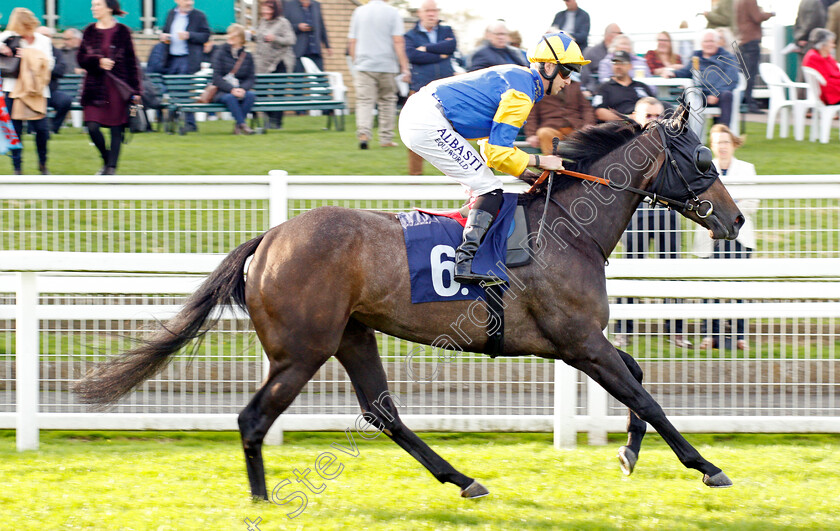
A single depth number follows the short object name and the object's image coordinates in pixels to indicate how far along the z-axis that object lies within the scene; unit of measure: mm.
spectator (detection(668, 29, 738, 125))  9672
